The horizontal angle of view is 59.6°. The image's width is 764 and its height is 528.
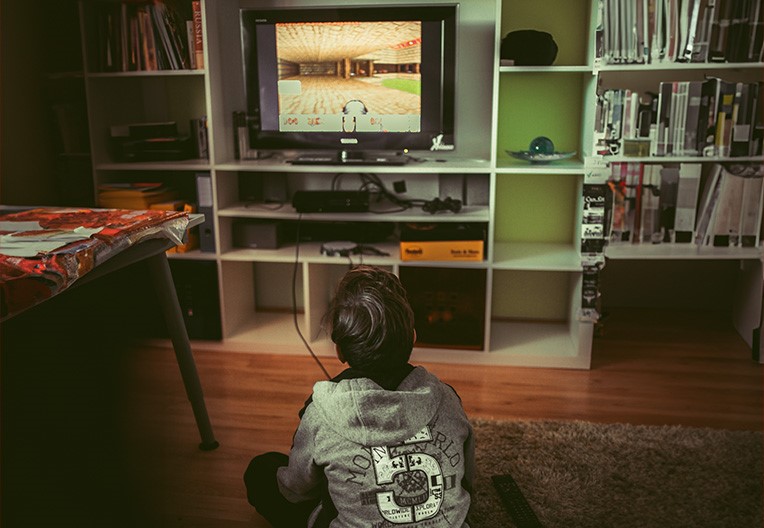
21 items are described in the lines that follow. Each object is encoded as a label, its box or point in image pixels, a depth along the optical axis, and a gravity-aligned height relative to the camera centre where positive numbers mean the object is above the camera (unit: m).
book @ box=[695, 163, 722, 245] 2.72 -0.33
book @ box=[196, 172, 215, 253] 2.78 -0.38
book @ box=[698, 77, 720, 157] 2.62 +0.01
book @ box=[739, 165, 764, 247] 2.69 -0.35
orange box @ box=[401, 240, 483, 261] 2.64 -0.51
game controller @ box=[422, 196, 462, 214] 2.77 -0.35
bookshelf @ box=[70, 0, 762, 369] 2.69 -0.30
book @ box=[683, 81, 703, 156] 2.63 +0.01
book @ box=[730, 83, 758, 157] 2.62 +0.00
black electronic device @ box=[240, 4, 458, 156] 2.68 +0.17
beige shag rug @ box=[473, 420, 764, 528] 1.74 -0.99
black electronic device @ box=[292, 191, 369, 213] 2.76 -0.34
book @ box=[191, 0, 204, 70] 2.65 +0.33
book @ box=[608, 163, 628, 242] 2.74 -0.34
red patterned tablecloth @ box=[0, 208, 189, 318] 1.23 -0.26
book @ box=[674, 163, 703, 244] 2.72 -0.33
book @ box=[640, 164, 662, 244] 2.74 -0.35
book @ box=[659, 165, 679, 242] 2.74 -0.32
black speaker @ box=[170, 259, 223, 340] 2.85 -0.74
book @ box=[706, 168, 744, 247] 2.70 -0.37
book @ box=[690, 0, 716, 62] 2.55 +0.32
